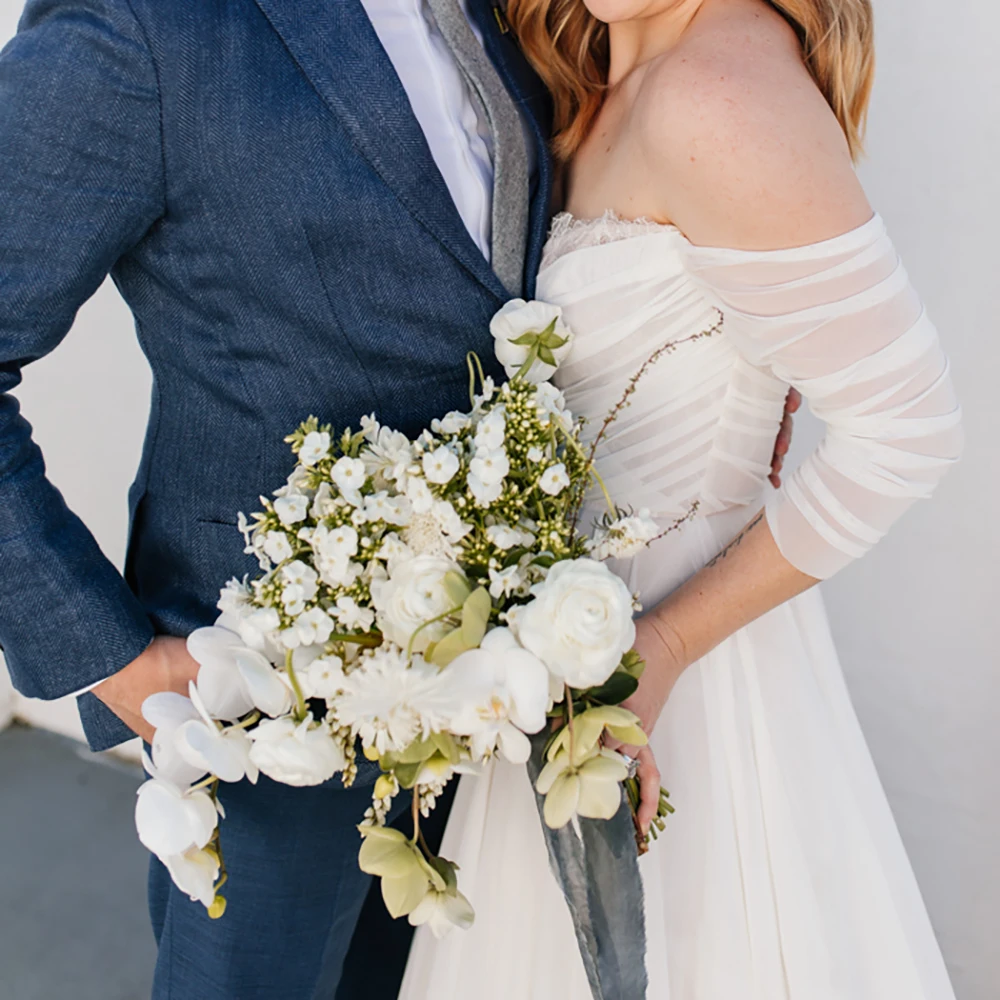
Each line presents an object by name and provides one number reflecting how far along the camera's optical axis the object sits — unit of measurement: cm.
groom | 89
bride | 95
